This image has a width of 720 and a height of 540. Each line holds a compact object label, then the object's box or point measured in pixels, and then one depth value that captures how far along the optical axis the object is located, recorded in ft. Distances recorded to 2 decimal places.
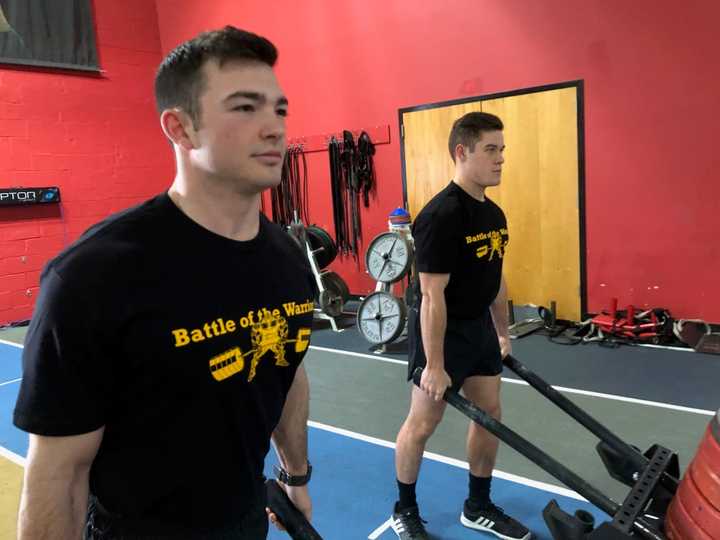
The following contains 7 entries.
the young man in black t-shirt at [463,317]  6.88
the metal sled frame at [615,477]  4.62
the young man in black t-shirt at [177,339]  3.01
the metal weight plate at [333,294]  19.34
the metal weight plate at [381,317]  16.35
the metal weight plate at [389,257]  17.11
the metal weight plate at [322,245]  20.22
